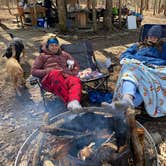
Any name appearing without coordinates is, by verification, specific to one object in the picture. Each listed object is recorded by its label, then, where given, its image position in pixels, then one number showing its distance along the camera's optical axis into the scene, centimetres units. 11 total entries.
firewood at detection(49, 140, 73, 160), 152
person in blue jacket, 267
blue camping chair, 327
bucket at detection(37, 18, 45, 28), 817
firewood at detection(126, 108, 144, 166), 153
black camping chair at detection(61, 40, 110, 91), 340
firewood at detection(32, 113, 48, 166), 156
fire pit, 146
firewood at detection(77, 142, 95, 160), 145
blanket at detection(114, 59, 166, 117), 243
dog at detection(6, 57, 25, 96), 329
